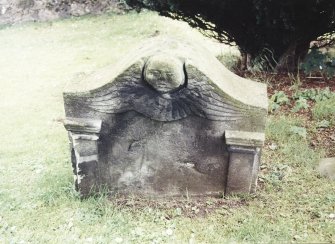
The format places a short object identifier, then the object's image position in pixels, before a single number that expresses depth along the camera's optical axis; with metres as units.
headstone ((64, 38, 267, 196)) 3.13
